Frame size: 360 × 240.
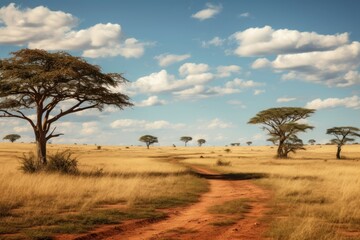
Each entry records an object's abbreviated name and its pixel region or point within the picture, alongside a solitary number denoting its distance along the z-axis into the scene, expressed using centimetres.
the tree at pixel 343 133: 7025
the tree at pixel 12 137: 13838
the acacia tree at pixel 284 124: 6232
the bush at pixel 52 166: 2464
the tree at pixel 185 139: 16800
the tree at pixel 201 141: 17446
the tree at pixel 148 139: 13650
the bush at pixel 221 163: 4497
